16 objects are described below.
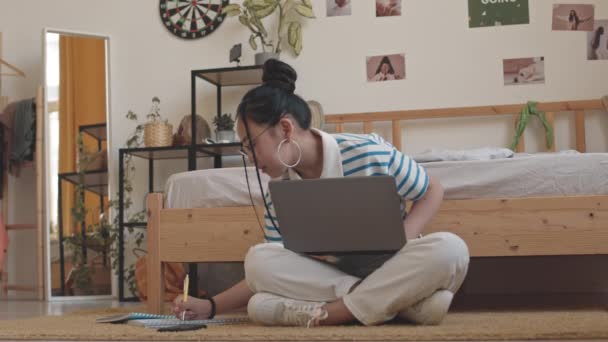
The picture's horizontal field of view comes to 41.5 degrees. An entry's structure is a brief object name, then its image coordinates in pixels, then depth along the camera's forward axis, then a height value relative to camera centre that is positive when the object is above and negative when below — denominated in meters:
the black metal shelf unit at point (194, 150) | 3.52 +0.21
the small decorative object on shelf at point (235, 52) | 3.56 +0.64
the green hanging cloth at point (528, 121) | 3.42 +0.29
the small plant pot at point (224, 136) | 3.52 +0.26
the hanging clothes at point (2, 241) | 3.59 -0.18
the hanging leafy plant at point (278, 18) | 3.60 +0.80
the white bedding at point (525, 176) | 2.16 +0.04
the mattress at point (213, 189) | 2.35 +0.02
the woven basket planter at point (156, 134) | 3.61 +0.29
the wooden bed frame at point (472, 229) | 2.07 -0.10
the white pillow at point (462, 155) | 2.35 +0.10
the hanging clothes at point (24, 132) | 3.92 +0.34
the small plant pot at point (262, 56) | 3.57 +0.62
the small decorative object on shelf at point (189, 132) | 3.63 +0.30
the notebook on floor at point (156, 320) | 1.64 -0.26
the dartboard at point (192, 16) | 3.83 +0.87
